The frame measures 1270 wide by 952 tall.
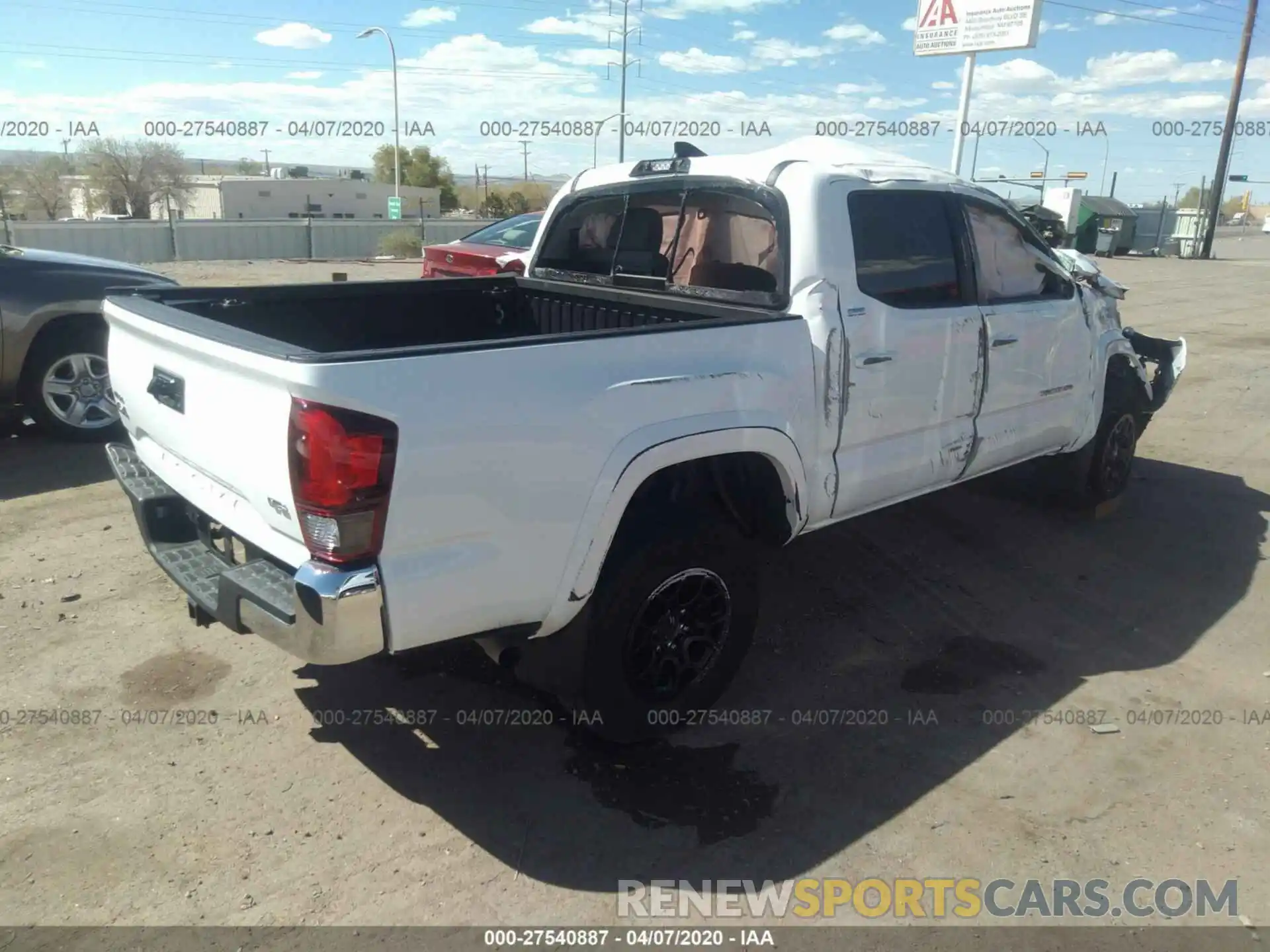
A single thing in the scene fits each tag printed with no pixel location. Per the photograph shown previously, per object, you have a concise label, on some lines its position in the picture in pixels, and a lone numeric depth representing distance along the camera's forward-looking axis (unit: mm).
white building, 63094
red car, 9977
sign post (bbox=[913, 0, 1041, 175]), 22766
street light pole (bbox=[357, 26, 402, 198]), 34219
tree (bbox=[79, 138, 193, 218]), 58281
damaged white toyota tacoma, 2500
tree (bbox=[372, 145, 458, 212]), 81312
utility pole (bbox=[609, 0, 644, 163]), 37250
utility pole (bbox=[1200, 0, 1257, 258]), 32781
